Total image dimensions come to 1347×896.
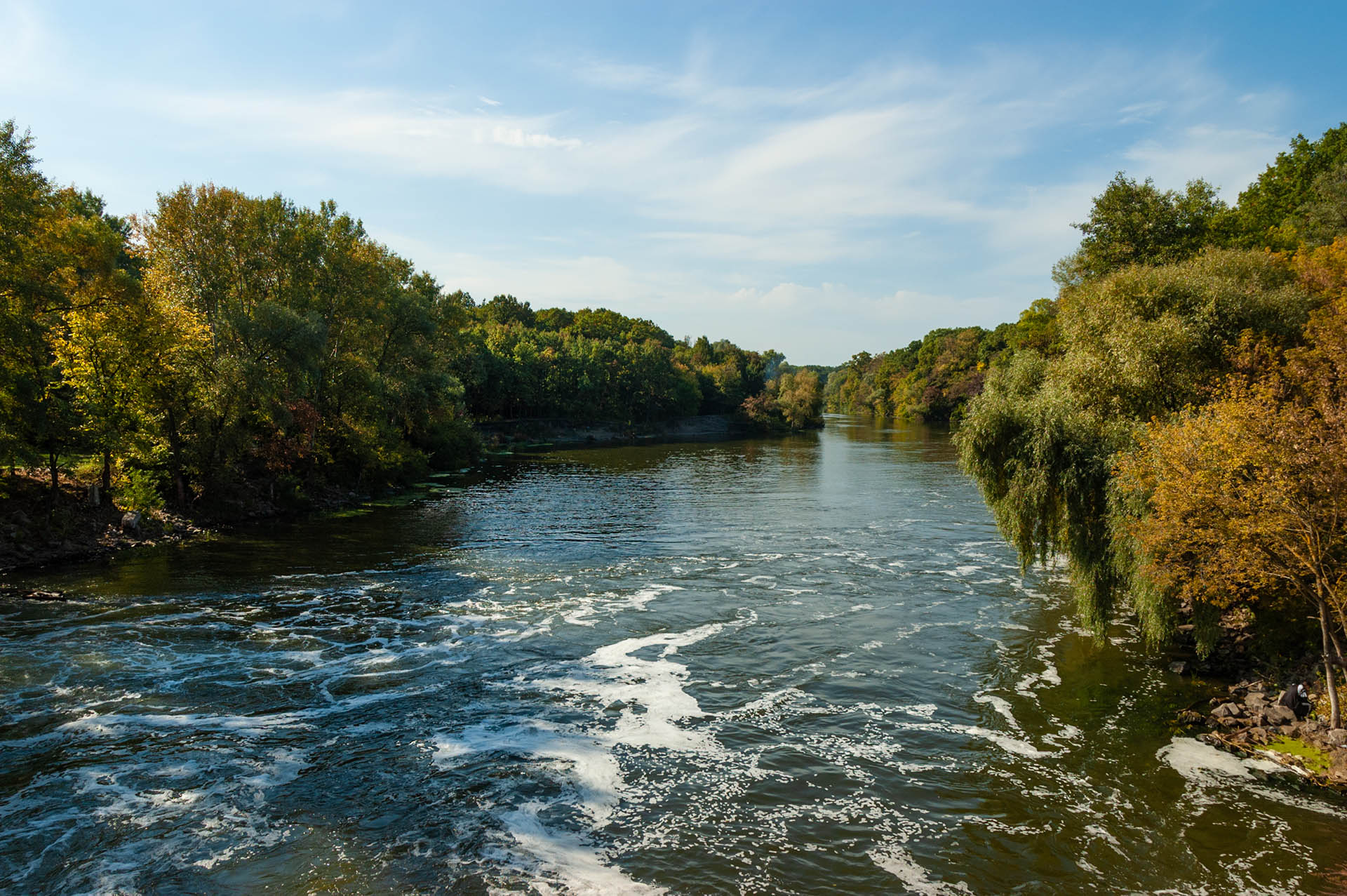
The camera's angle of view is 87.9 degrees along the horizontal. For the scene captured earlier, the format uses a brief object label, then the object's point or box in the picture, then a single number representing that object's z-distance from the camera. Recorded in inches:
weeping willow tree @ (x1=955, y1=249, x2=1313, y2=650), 856.9
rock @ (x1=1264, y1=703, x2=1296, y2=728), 661.3
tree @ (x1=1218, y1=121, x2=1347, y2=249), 2557.6
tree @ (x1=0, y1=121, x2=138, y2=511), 1154.0
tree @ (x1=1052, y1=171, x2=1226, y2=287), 1899.6
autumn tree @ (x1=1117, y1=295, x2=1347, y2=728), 596.1
